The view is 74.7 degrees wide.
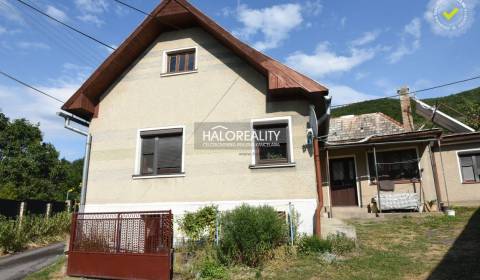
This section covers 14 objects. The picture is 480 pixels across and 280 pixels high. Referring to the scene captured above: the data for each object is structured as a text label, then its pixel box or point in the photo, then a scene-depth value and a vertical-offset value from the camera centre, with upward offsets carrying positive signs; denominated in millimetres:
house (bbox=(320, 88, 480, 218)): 13812 +1249
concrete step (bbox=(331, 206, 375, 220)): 12671 -616
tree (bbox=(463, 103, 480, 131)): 21109 +5672
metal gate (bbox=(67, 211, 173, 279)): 7301 -1080
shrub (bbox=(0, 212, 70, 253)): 13156 -1320
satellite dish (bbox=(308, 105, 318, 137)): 8398 +2001
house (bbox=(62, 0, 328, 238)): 8797 +2525
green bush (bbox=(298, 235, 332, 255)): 7492 -1126
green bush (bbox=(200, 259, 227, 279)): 6738 -1522
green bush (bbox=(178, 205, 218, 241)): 8305 -637
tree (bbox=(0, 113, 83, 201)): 32906 +4189
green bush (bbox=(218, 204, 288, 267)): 7160 -827
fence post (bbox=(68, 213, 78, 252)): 8281 -829
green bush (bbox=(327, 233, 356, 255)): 7571 -1101
